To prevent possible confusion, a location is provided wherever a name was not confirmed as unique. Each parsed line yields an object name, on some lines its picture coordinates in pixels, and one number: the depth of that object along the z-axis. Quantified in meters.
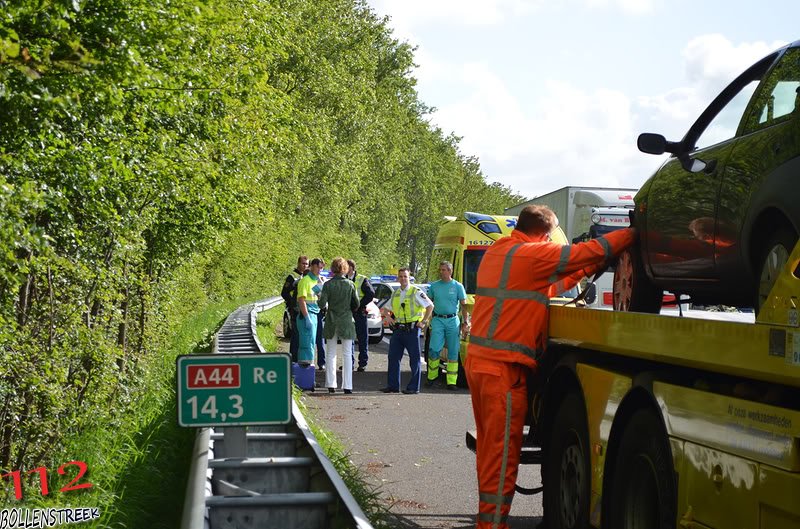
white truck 20.95
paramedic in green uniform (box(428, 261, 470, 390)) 17.30
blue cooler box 17.12
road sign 6.14
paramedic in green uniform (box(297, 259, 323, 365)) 17.33
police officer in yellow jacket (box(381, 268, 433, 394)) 17.14
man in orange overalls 6.90
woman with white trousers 16.89
